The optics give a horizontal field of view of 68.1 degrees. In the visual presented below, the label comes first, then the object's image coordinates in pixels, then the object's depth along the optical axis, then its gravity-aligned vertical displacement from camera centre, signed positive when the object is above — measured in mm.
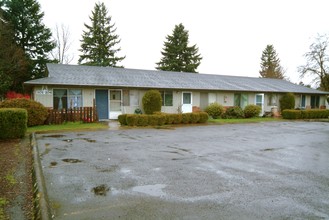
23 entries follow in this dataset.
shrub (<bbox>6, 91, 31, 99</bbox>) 24278 +831
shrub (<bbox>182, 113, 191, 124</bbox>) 17436 -1068
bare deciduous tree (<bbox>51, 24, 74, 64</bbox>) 36688 +8741
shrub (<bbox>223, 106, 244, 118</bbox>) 22688 -920
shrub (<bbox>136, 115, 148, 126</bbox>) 15484 -1141
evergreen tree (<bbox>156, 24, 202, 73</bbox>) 44500 +9033
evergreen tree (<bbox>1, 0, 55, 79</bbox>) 30503 +9093
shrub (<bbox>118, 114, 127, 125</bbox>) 15709 -1097
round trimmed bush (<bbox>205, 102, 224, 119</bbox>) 21781 -698
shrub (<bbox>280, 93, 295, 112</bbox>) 25484 +131
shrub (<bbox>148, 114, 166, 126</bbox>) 15931 -1119
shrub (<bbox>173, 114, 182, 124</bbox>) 17077 -1119
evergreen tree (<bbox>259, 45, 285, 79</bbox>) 58644 +9649
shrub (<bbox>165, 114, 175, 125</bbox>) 16770 -1101
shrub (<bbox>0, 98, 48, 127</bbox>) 13359 -341
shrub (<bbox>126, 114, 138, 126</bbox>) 15320 -1125
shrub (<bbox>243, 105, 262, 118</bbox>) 23281 -753
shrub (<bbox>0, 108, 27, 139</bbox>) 9793 -844
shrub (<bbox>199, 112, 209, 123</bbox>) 18062 -1104
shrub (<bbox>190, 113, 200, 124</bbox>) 17703 -1150
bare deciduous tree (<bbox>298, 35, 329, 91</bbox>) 37438 +6138
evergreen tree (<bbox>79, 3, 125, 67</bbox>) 40906 +10480
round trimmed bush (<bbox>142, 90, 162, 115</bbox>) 18703 +15
